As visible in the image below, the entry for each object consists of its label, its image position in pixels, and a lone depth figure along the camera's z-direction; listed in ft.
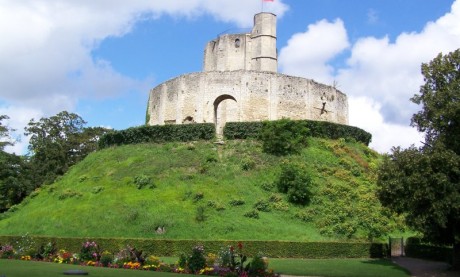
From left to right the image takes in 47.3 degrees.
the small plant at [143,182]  108.17
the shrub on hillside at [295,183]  100.58
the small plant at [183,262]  58.39
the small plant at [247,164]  113.50
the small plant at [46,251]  69.41
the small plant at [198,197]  100.37
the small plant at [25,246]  71.26
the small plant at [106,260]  62.95
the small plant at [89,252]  65.16
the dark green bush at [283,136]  119.65
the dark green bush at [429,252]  78.07
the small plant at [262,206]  97.50
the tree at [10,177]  148.25
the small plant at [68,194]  111.24
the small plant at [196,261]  57.11
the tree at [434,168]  60.44
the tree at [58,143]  170.81
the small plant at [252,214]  94.07
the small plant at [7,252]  71.89
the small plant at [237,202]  98.94
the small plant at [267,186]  105.78
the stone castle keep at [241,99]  137.28
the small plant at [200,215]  92.27
